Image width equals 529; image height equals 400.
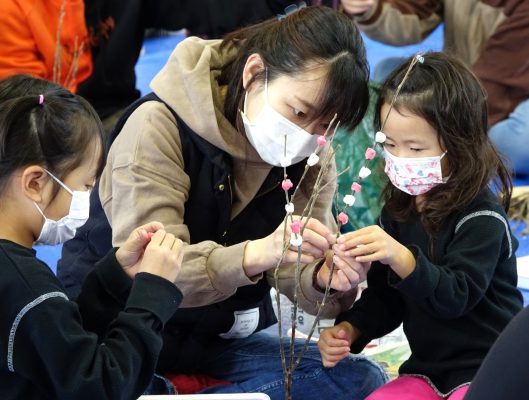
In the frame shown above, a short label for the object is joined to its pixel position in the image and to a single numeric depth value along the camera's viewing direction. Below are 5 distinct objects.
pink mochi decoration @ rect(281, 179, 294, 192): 2.93
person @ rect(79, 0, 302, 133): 6.65
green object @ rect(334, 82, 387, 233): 5.43
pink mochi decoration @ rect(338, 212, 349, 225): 2.96
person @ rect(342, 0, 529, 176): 6.69
